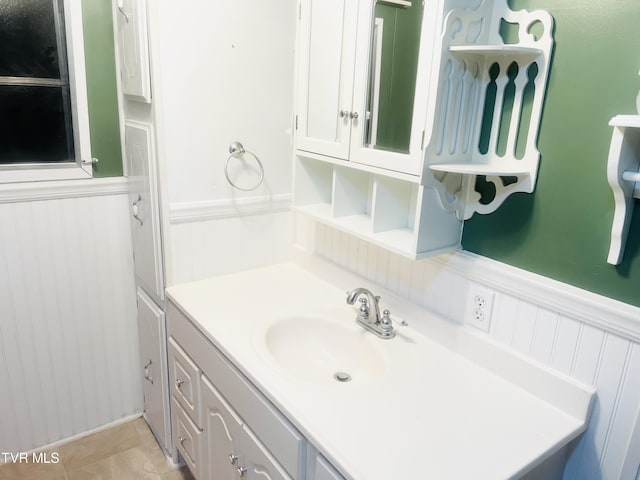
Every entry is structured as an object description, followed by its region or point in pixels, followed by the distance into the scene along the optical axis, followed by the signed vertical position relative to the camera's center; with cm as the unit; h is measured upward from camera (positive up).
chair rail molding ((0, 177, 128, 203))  173 -41
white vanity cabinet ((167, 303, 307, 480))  114 -91
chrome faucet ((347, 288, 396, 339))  139 -64
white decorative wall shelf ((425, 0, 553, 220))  106 +0
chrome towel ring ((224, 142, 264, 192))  167 -24
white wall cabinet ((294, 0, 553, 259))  107 -2
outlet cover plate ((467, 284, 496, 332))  124 -53
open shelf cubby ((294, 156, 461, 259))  121 -33
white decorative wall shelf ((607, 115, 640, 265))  89 -12
